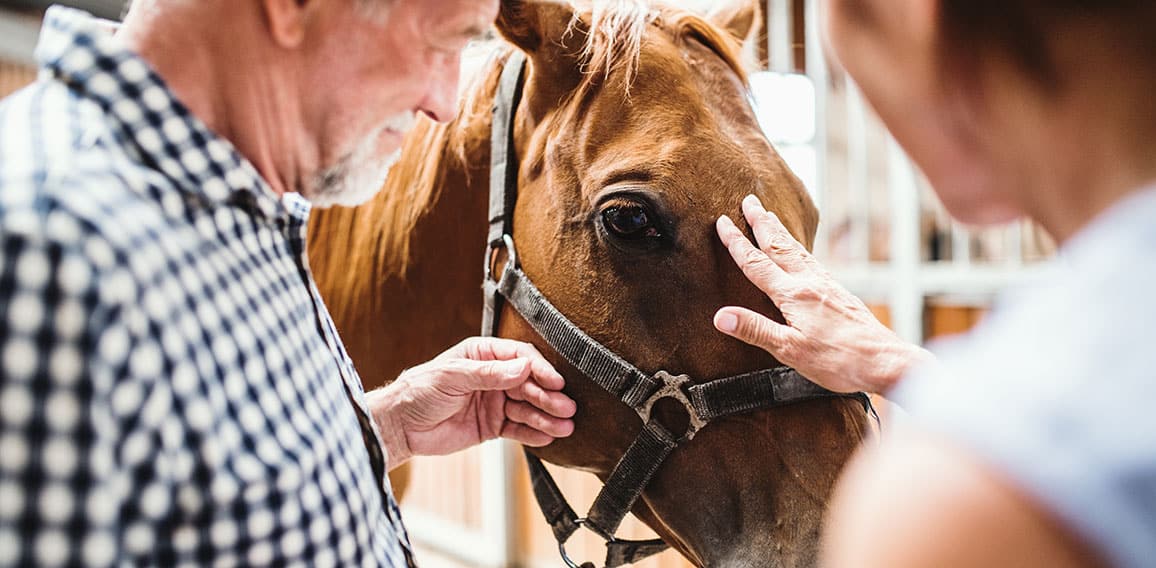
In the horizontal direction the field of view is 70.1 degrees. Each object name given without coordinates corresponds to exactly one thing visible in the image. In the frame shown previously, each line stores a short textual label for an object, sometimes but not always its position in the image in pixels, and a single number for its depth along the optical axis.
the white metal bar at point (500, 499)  3.91
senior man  0.51
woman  0.31
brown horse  1.06
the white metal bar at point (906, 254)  2.70
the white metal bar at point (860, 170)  3.01
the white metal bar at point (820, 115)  3.08
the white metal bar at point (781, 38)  3.26
